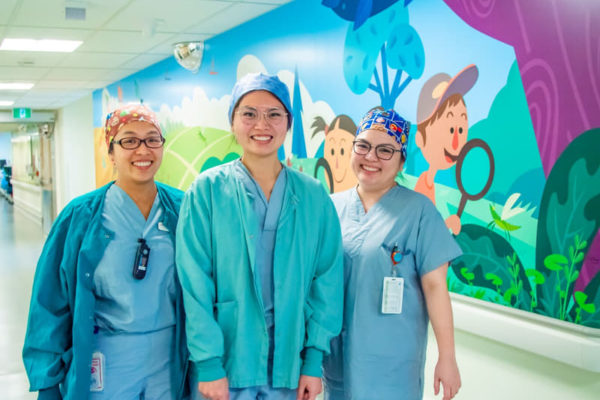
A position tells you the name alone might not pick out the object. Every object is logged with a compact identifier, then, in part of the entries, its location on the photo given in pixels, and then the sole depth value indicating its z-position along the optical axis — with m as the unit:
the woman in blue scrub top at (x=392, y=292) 1.77
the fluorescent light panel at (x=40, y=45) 5.12
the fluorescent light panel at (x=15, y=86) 7.79
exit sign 10.90
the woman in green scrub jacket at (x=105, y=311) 1.61
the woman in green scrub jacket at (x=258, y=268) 1.52
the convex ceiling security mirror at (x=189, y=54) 5.33
